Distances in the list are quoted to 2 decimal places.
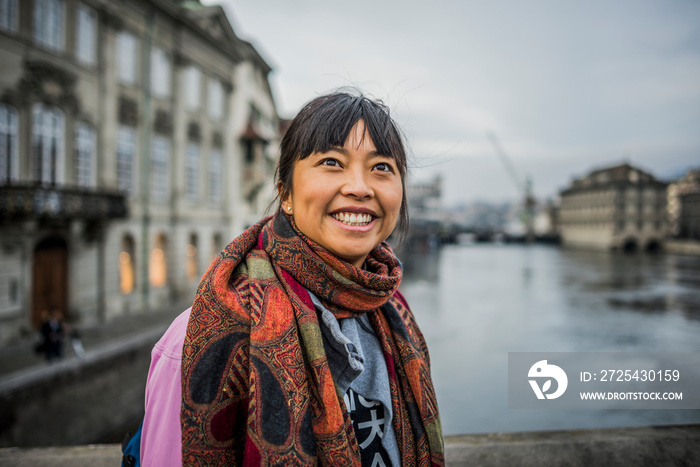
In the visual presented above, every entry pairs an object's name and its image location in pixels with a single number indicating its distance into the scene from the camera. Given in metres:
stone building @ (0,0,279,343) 10.25
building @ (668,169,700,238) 62.62
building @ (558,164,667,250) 58.00
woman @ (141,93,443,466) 0.98
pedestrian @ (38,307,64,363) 8.26
